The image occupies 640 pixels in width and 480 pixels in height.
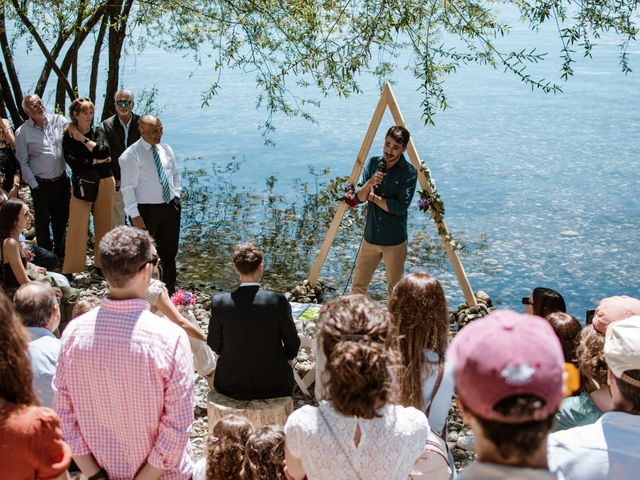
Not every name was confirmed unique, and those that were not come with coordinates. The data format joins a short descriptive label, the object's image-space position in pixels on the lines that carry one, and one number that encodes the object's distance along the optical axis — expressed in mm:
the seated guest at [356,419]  2492
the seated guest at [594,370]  3270
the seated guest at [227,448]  3361
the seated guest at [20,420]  2316
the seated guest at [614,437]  2520
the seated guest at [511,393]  1702
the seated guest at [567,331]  4062
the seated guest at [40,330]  3637
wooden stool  4430
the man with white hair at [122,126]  7445
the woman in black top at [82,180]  7426
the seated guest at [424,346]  3385
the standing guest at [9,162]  7832
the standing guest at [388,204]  6424
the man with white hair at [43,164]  7523
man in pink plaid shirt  2783
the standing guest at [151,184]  6680
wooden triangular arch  6886
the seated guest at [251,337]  4363
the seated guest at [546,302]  4863
